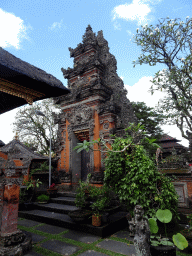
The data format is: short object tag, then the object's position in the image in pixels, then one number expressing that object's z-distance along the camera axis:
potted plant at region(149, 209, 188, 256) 3.02
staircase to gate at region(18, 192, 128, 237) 5.44
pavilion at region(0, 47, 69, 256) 3.67
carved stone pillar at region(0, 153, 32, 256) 3.79
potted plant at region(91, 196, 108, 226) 5.44
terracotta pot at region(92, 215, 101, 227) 5.41
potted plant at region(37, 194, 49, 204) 8.48
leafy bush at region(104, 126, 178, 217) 4.39
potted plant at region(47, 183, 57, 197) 9.02
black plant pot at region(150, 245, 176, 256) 3.02
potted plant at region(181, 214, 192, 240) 4.29
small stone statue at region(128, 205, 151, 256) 2.82
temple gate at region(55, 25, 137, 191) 9.05
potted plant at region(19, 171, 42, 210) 8.10
